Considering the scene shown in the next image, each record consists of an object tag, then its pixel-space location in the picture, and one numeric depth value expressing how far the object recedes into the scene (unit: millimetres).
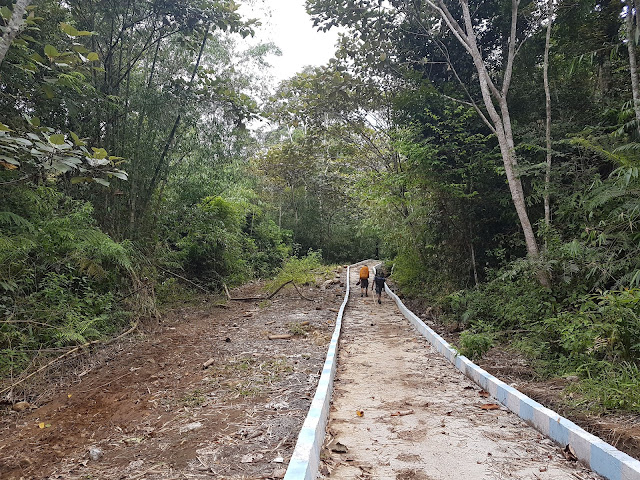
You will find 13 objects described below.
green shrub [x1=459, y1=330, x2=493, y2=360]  5488
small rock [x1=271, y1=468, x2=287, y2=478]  2833
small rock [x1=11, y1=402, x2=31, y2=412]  4371
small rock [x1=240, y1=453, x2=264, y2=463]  3109
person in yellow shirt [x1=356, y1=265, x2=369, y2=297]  14117
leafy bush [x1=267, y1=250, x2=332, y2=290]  14251
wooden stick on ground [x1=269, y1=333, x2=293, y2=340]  7652
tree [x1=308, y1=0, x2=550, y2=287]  7637
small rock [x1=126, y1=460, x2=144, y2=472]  3120
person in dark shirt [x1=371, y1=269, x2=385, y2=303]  13086
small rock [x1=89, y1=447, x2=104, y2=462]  3377
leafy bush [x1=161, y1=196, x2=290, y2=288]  11930
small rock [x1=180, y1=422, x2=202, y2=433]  3777
